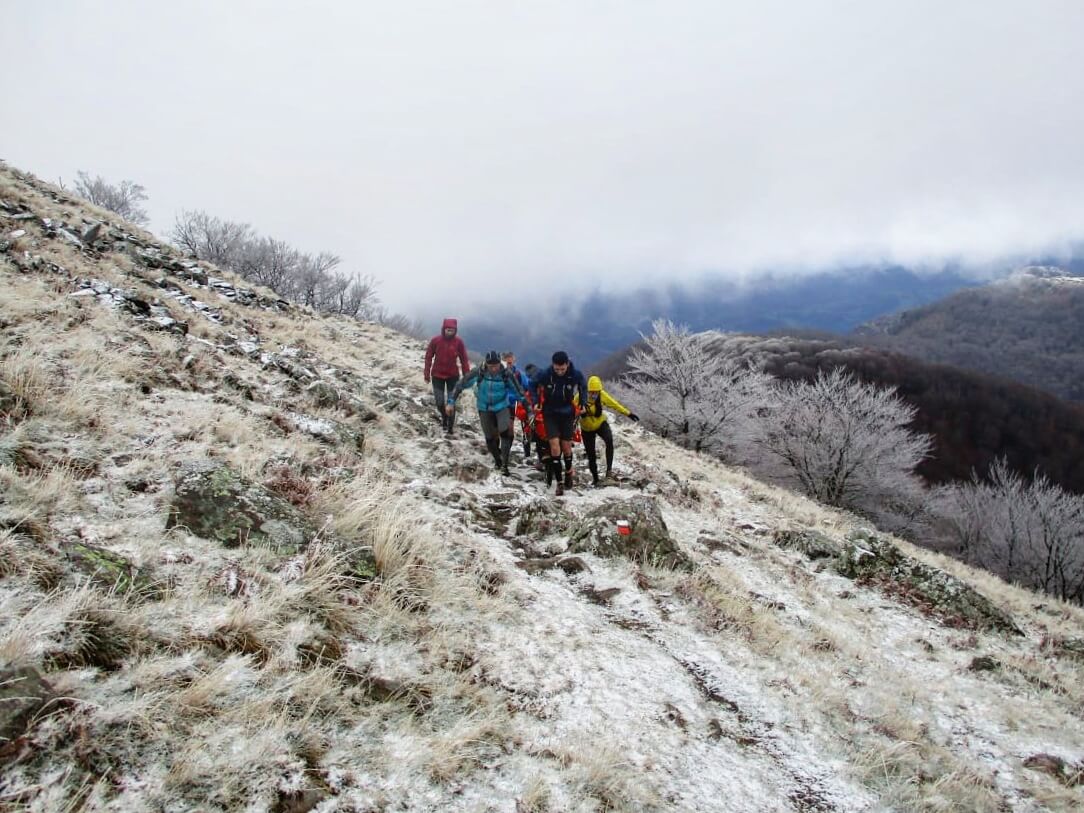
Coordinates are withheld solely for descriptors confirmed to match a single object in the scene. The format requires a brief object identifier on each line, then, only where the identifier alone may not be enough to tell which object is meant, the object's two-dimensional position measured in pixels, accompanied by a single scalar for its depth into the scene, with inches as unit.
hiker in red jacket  402.0
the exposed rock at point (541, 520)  242.8
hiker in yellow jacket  344.9
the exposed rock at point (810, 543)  341.1
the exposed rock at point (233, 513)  135.0
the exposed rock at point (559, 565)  199.2
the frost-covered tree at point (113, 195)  1737.2
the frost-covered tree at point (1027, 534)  1178.6
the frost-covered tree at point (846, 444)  1018.1
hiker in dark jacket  330.3
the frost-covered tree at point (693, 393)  1034.1
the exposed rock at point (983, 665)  228.8
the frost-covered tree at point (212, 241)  1801.2
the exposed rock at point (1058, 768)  159.7
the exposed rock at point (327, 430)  270.4
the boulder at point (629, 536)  219.9
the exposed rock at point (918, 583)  291.9
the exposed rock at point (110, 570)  105.4
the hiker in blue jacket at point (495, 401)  351.9
